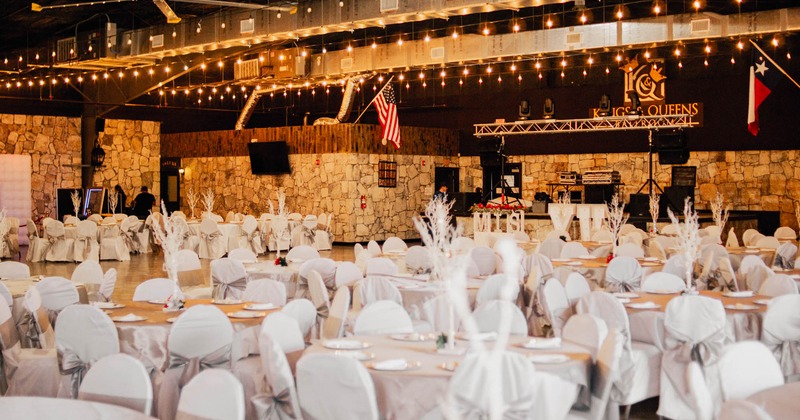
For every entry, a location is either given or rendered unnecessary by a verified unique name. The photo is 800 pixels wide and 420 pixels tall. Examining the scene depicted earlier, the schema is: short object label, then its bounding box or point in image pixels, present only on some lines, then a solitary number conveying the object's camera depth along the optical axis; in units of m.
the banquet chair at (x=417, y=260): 9.83
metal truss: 16.98
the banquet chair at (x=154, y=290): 7.16
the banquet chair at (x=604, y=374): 4.52
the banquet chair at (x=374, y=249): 10.63
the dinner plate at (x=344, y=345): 4.95
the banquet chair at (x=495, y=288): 7.32
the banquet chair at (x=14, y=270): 8.55
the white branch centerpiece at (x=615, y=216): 10.17
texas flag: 13.80
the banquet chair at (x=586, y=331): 4.98
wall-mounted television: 21.19
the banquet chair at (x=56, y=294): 7.00
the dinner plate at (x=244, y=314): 6.18
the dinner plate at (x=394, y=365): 4.39
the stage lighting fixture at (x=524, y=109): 17.86
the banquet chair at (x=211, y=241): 17.11
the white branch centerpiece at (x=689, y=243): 7.09
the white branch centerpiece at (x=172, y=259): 6.43
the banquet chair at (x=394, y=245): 11.12
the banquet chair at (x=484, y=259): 10.07
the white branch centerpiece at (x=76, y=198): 17.73
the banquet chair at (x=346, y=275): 8.47
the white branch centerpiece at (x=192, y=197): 22.75
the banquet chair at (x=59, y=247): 16.06
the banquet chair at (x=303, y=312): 5.89
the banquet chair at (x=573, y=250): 10.57
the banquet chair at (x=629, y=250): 10.23
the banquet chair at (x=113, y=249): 16.48
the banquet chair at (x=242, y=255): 9.81
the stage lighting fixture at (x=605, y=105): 17.28
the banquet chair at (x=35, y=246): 16.09
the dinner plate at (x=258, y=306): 6.51
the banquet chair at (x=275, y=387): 4.59
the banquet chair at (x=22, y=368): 5.89
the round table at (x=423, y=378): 4.25
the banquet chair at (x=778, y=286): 7.02
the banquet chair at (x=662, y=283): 7.61
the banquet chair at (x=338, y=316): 6.24
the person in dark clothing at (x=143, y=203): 20.12
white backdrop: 19.69
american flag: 17.08
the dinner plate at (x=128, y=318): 5.96
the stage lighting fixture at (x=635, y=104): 17.42
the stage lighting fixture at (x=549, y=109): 17.81
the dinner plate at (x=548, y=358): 4.52
